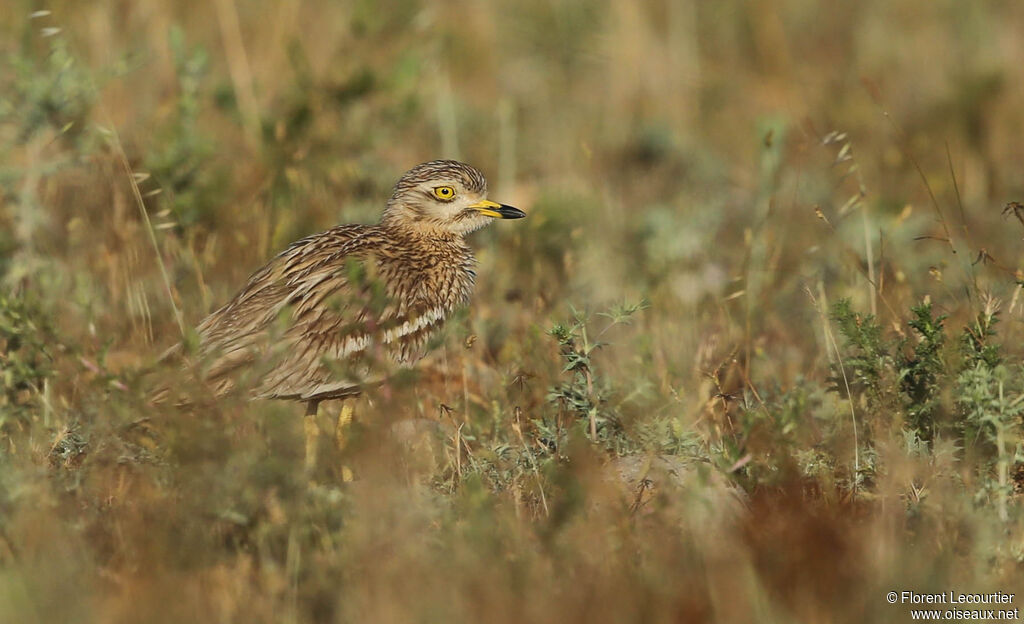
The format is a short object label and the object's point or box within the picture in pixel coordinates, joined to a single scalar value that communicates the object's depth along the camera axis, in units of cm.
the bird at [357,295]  1089
